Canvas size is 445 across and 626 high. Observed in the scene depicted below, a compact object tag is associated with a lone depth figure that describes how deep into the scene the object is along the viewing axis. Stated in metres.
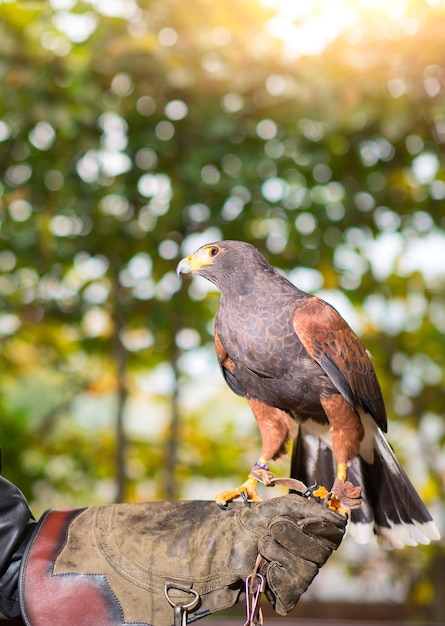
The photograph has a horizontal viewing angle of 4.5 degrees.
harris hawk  5.49
